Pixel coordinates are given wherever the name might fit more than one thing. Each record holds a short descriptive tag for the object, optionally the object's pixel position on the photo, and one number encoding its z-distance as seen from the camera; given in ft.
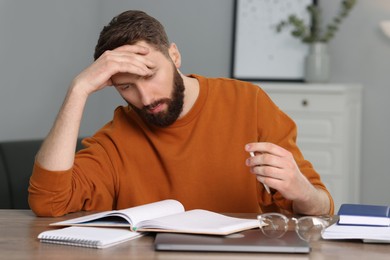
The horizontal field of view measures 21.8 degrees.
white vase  19.11
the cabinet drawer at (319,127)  18.14
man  10.25
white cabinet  18.13
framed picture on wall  19.68
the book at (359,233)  8.70
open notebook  8.70
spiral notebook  8.54
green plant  19.35
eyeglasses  8.78
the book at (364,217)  8.98
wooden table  8.24
